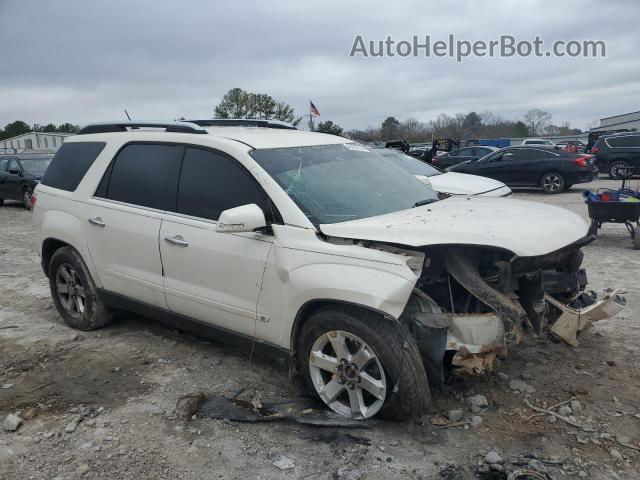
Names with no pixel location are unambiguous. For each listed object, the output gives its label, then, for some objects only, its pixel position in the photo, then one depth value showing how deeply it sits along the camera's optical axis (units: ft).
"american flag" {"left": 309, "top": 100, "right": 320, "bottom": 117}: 52.58
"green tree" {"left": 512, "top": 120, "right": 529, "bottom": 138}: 225.76
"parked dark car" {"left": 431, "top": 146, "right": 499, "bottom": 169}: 75.92
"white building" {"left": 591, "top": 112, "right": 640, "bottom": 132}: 187.21
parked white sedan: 28.62
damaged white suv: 10.50
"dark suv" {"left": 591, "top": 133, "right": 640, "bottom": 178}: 63.10
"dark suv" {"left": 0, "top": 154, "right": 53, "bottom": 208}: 52.29
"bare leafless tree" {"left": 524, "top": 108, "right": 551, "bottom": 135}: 235.40
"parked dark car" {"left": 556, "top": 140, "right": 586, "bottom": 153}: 85.81
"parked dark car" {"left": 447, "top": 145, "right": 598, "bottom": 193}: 52.60
